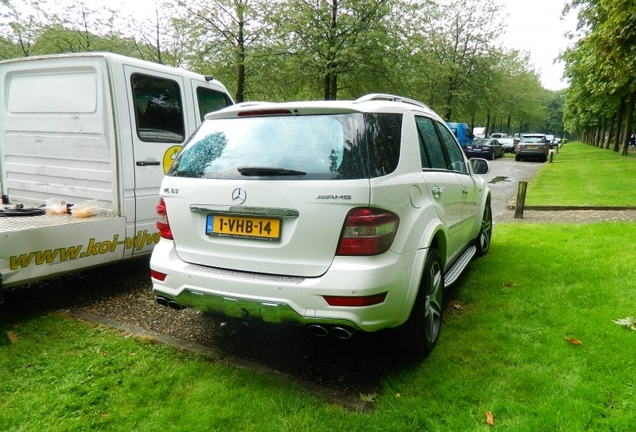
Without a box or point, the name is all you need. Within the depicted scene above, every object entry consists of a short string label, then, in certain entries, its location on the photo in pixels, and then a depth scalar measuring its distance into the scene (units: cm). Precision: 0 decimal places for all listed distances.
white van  416
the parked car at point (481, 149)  2822
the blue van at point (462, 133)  2739
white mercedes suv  260
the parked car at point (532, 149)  2730
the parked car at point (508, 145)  3864
